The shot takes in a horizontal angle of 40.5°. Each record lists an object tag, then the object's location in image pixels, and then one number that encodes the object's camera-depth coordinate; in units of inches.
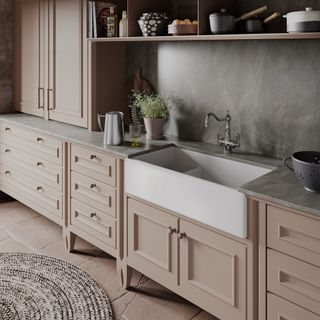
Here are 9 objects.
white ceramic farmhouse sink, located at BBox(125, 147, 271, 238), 77.5
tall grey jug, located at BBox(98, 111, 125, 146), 108.1
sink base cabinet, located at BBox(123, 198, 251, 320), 80.0
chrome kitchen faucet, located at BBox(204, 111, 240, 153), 101.8
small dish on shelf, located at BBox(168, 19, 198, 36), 96.7
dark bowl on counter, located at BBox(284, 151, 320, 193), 69.1
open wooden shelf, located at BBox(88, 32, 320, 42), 77.0
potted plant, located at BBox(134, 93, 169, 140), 114.9
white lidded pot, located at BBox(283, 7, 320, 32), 76.5
